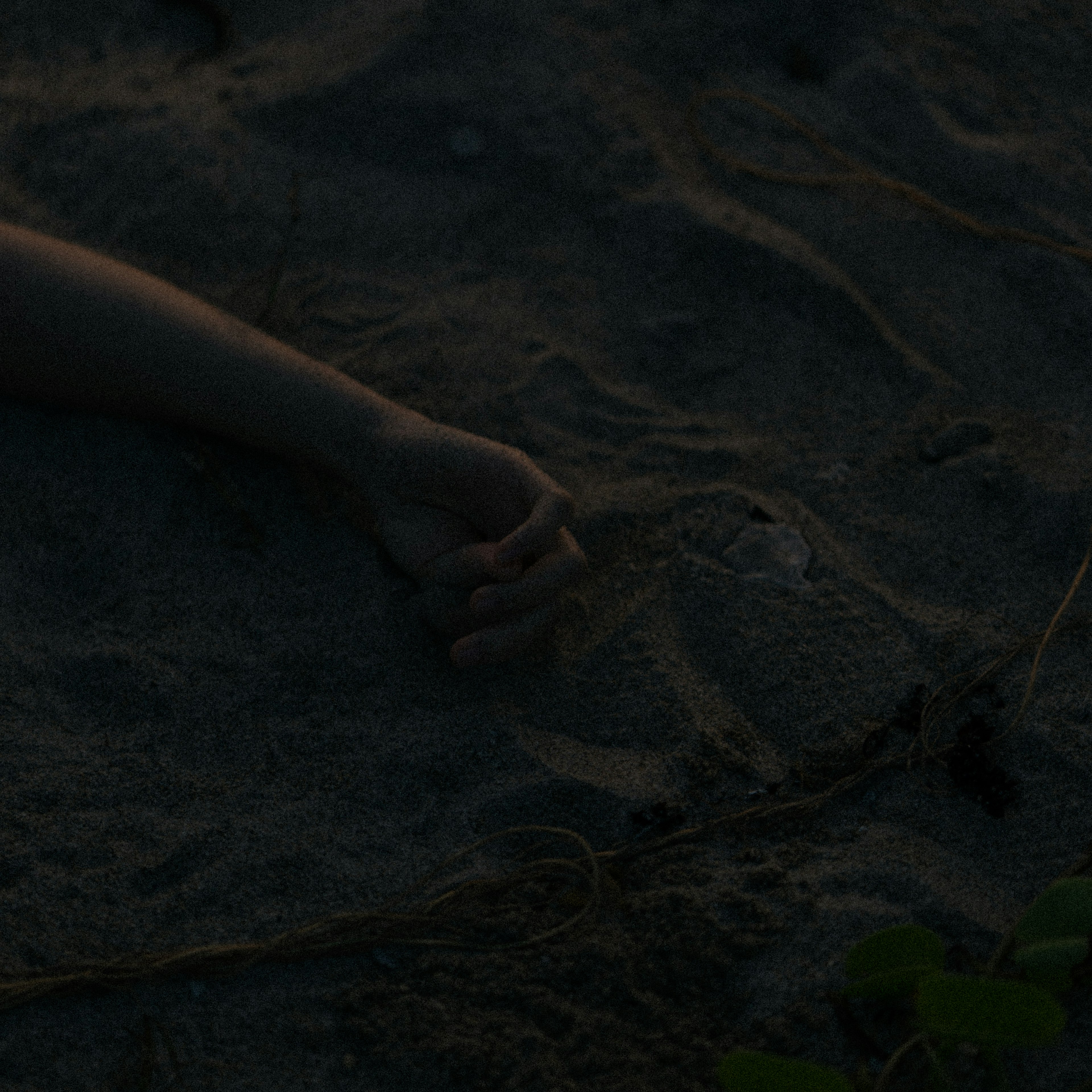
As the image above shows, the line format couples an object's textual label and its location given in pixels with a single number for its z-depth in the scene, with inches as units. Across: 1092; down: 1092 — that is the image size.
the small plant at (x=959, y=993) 44.1
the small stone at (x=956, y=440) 54.9
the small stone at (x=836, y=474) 54.8
